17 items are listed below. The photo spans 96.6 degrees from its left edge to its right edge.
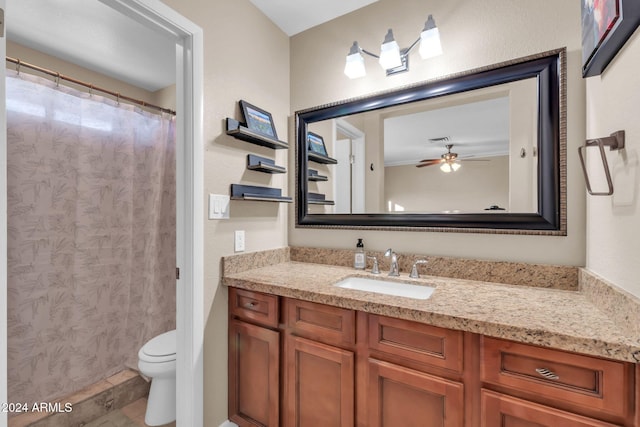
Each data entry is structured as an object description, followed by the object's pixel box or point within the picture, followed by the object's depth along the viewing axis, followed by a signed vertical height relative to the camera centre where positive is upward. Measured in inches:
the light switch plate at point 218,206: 58.5 +1.4
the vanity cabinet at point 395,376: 30.7 -22.2
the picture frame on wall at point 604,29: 28.2 +20.4
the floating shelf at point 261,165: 66.5 +11.2
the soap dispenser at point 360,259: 66.9 -11.0
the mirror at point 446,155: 50.3 +12.3
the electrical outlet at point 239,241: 63.7 -6.4
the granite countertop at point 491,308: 30.3 -13.3
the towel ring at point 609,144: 33.4 +8.3
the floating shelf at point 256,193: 62.7 +4.5
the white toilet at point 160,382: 65.8 -40.4
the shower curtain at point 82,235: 66.9 -6.1
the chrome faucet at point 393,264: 61.0 -11.3
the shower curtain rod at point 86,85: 64.9 +34.0
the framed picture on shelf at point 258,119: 65.5 +22.5
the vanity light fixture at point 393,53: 56.9 +34.1
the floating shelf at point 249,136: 60.4 +17.1
